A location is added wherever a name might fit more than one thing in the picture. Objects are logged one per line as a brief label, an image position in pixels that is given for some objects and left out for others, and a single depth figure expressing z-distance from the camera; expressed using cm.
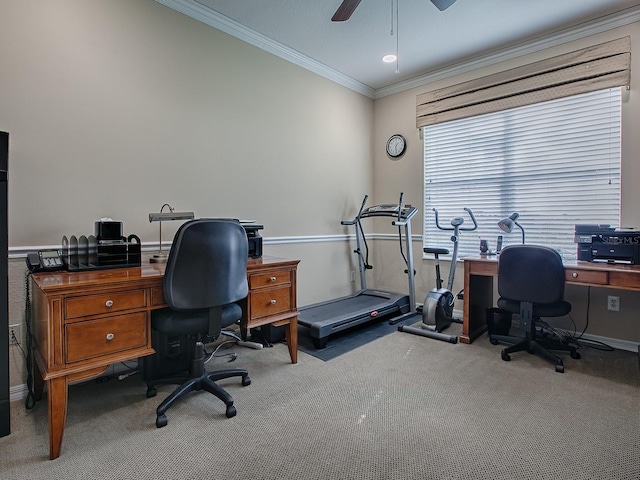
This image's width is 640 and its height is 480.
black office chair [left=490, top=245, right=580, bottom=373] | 264
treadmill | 314
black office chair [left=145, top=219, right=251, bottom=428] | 193
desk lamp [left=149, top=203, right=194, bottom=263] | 246
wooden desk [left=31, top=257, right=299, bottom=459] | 168
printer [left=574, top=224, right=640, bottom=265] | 271
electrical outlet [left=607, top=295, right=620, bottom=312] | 306
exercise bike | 340
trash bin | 332
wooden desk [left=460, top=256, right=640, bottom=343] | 252
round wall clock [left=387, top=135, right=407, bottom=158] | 450
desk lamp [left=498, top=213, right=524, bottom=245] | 325
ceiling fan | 216
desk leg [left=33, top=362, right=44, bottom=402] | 213
